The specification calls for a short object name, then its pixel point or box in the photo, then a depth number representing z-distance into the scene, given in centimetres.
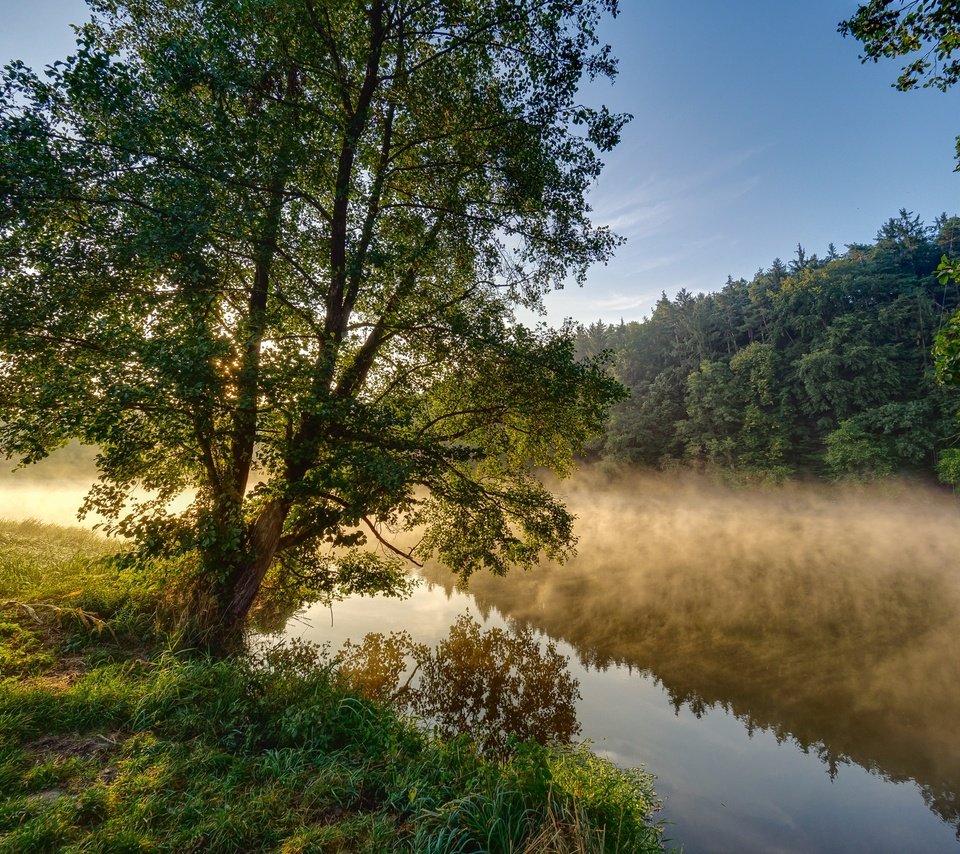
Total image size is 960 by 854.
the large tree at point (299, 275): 513
